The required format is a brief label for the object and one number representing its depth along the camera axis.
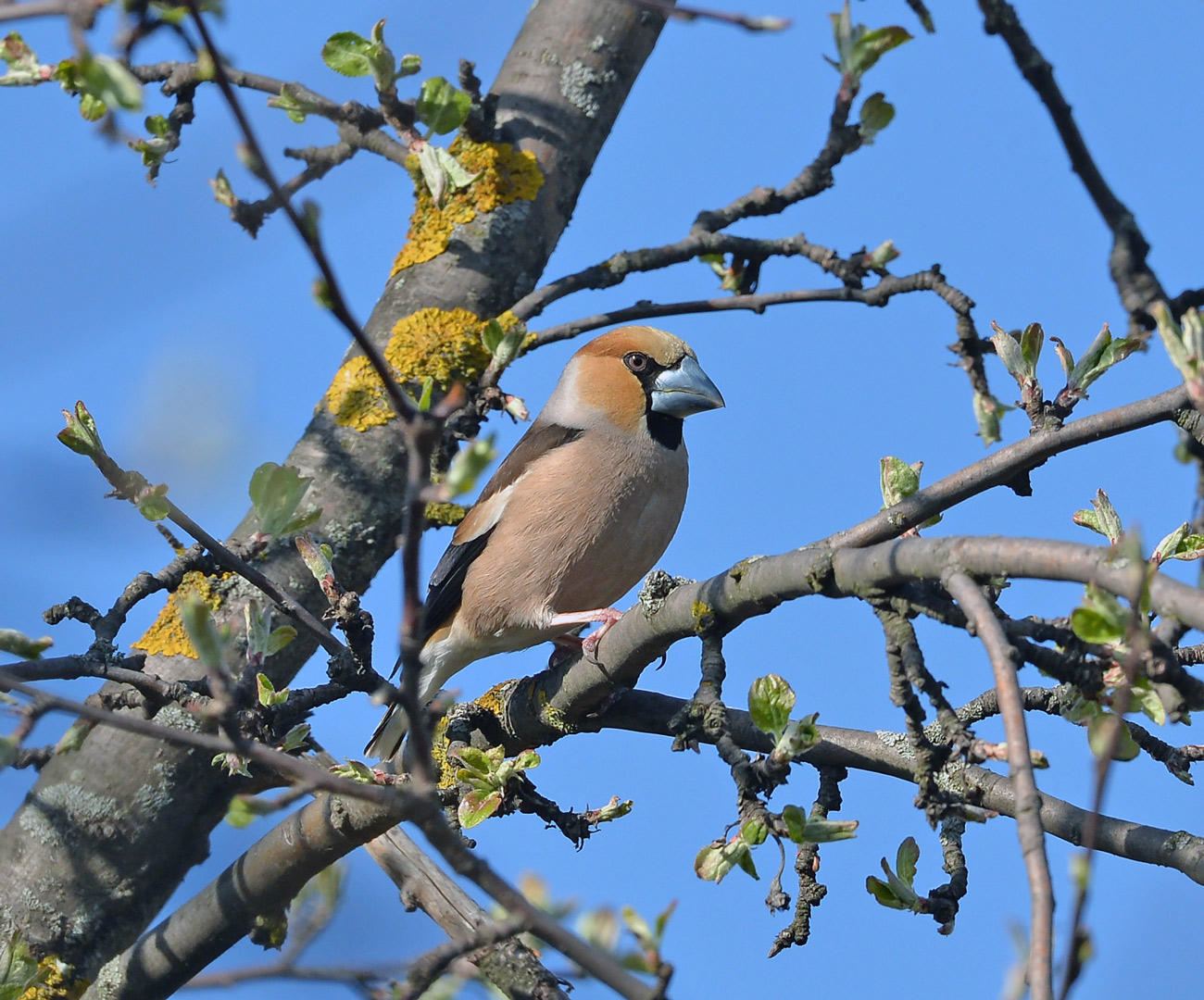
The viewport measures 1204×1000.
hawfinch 9.32
